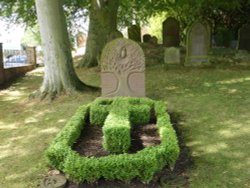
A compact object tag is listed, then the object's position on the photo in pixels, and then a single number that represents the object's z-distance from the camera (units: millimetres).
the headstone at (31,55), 17188
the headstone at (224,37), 18469
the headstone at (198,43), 13078
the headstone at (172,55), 13539
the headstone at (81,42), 27634
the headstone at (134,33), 18375
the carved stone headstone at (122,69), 8070
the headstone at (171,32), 16656
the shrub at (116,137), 5207
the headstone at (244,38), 15034
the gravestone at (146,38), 19250
